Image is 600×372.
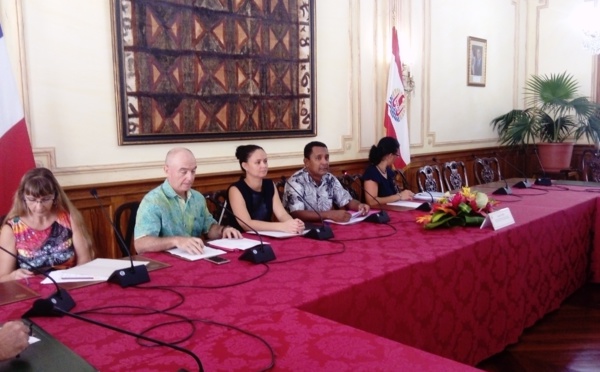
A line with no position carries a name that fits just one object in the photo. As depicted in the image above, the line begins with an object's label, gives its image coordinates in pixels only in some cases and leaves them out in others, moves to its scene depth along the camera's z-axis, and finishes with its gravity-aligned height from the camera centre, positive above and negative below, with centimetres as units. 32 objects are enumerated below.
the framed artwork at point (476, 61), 514 +60
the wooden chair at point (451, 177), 441 -43
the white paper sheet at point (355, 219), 251 -45
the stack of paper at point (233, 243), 197 -43
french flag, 232 -2
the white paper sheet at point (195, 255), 182 -43
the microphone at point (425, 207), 281 -43
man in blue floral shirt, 278 -34
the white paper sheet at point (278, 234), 218 -44
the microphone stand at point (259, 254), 175 -41
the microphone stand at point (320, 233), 212 -42
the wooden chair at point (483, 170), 463 -41
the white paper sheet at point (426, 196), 318 -43
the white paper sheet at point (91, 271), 155 -42
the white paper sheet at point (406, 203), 294 -44
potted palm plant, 516 +0
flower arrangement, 232 -39
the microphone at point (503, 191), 339 -43
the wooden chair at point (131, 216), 220 -35
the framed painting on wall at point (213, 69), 282 +35
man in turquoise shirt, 193 -34
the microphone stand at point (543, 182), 382 -43
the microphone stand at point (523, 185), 371 -43
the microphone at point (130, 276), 150 -41
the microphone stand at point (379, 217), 246 -42
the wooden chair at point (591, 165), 477 -40
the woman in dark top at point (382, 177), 317 -31
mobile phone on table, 176 -43
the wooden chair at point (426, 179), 394 -41
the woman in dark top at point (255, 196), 241 -32
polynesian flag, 409 +12
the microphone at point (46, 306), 124 -40
